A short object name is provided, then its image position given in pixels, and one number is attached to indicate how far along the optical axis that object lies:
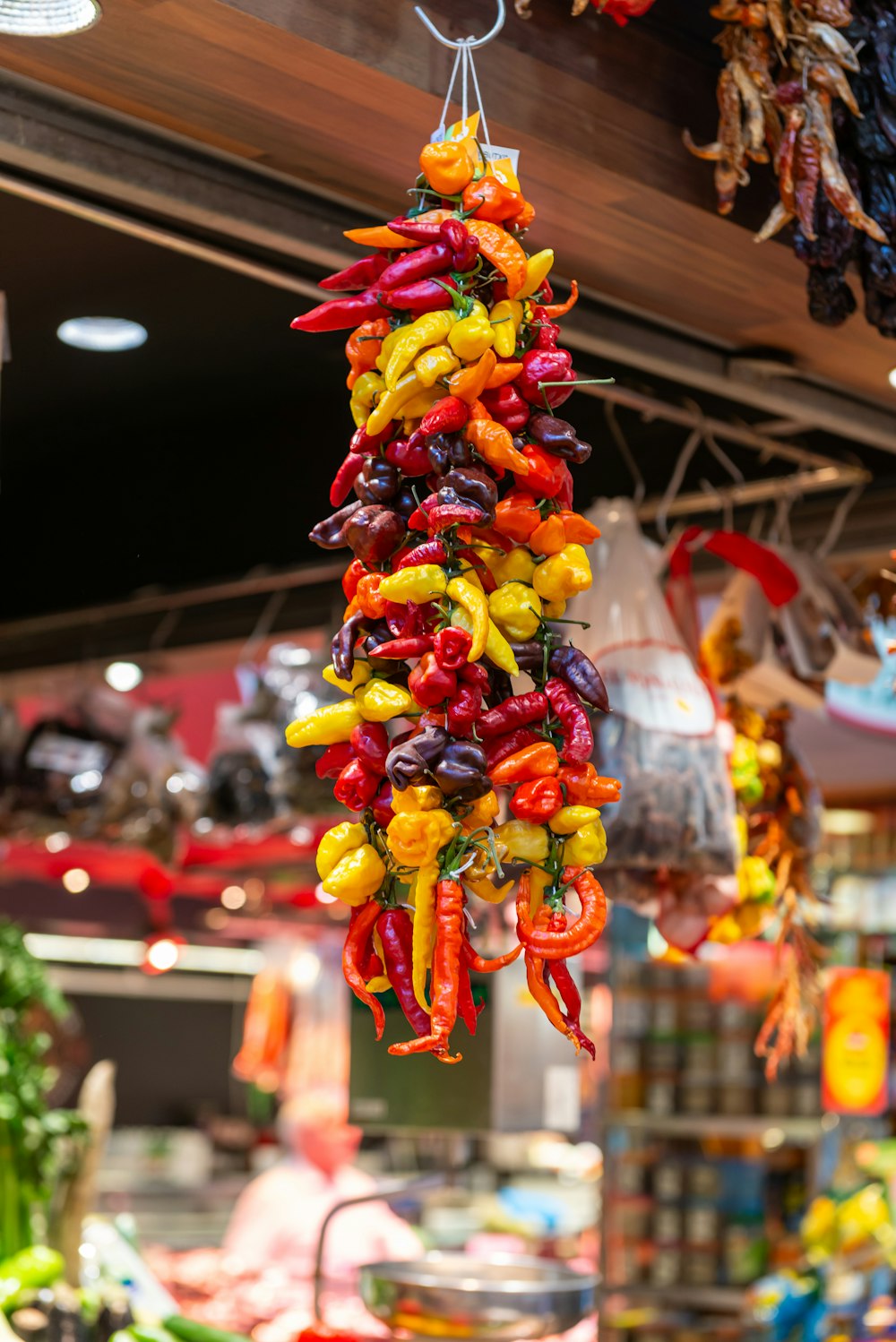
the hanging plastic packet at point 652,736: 2.75
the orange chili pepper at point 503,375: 1.66
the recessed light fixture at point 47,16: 1.81
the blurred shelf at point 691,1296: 6.35
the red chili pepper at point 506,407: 1.68
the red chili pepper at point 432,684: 1.50
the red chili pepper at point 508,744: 1.58
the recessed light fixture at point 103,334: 3.33
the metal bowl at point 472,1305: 3.30
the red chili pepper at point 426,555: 1.54
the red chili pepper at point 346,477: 1.71
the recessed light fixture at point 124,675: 5.20
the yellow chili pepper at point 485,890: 1.53
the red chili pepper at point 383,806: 1.57
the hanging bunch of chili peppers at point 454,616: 1.49
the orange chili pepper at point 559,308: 1.73
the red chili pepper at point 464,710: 1.51
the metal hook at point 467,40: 1.77
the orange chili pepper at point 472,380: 1.63
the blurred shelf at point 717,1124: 6.55
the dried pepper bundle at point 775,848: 3.29
